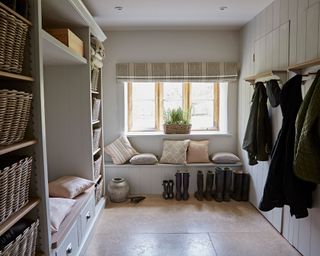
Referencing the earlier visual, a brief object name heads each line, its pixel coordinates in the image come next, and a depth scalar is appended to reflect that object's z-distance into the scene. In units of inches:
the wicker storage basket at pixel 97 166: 119.1
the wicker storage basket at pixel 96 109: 119.7
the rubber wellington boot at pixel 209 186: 145.3
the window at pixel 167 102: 166.9
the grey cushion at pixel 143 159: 149.7
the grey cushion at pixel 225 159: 150.9
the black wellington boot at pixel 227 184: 142.9
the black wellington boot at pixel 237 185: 142.4
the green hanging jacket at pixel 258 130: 112.5
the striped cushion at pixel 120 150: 151.5
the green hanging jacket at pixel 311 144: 71.2
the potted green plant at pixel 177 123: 158.7
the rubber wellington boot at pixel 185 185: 144.3
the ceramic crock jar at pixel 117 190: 141.4
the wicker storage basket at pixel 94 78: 118.9
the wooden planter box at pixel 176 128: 158.6
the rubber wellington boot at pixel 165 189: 146.8
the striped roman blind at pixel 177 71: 154.9
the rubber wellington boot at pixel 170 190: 146.9
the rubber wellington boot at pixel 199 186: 146.0
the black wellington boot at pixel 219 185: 142.4
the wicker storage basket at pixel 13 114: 47.3
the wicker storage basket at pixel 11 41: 46.1
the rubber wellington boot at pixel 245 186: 141.5
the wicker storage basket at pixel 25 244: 48.4
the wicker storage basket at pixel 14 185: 47.7
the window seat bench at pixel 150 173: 151.4
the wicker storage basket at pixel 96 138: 119.6
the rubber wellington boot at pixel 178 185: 144.2
